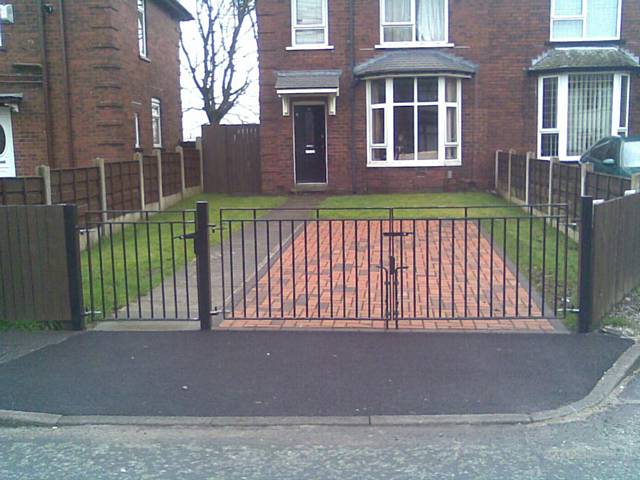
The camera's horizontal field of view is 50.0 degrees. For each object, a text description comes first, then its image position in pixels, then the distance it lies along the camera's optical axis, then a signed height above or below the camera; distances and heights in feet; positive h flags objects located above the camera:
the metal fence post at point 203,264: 23.13 -3.55
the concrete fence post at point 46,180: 36.24 -0.95
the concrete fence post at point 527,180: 50.61 -2.05
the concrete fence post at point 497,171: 66.80 -1.84
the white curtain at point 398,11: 68.03 +14.17
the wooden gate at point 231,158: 75.72 -0.03
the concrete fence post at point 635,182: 30.78 -1.43
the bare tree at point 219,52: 119.44 +18.71
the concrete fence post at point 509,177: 59.11 -2.15
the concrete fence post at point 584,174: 36.99 -1.24
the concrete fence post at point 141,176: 52.33 -1.23
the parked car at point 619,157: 46.47 -0.46
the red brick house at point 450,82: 67.26 +6.97
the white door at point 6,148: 62.34 +1.32
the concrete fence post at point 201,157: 76.23 +0.13
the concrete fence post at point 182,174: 67.87 -1.47
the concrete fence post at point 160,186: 58.44 -2.29
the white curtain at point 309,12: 68.03 +14.24
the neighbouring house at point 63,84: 59.93 +6.90
